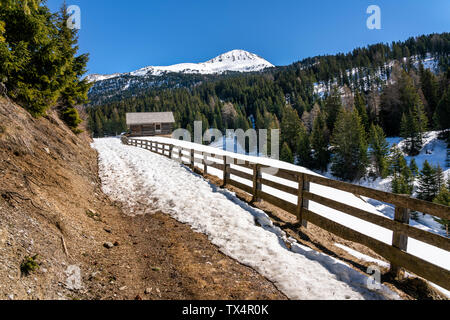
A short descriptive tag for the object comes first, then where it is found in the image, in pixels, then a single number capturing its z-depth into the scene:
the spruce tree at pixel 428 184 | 37.53
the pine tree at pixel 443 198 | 29.93
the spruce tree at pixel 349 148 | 44.97
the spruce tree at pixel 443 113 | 50.56
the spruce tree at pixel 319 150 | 52.31
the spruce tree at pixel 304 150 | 53.28
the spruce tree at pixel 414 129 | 50.31
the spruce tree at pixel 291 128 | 61.28
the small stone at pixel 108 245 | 5.13
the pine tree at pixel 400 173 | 35.97
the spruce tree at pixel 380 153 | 44.41
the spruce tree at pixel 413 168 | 44.41
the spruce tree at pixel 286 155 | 53.81
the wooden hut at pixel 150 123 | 55.75
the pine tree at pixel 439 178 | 37.88
